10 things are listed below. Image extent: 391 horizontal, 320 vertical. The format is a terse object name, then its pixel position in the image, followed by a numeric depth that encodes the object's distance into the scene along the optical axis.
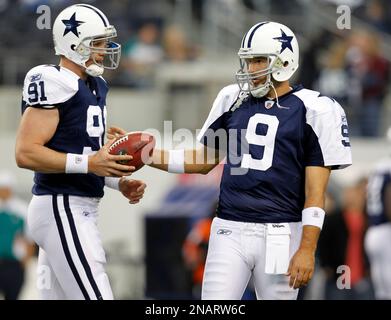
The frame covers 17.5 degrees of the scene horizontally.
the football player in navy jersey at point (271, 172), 6.81
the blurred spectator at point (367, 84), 14.33
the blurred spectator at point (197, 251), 11.46
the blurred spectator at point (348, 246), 11.92
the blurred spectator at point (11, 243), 11.61
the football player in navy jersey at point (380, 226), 11.02
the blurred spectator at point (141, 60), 15.31
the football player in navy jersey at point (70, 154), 6.87
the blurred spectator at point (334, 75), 14.40
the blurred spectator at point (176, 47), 15.52
